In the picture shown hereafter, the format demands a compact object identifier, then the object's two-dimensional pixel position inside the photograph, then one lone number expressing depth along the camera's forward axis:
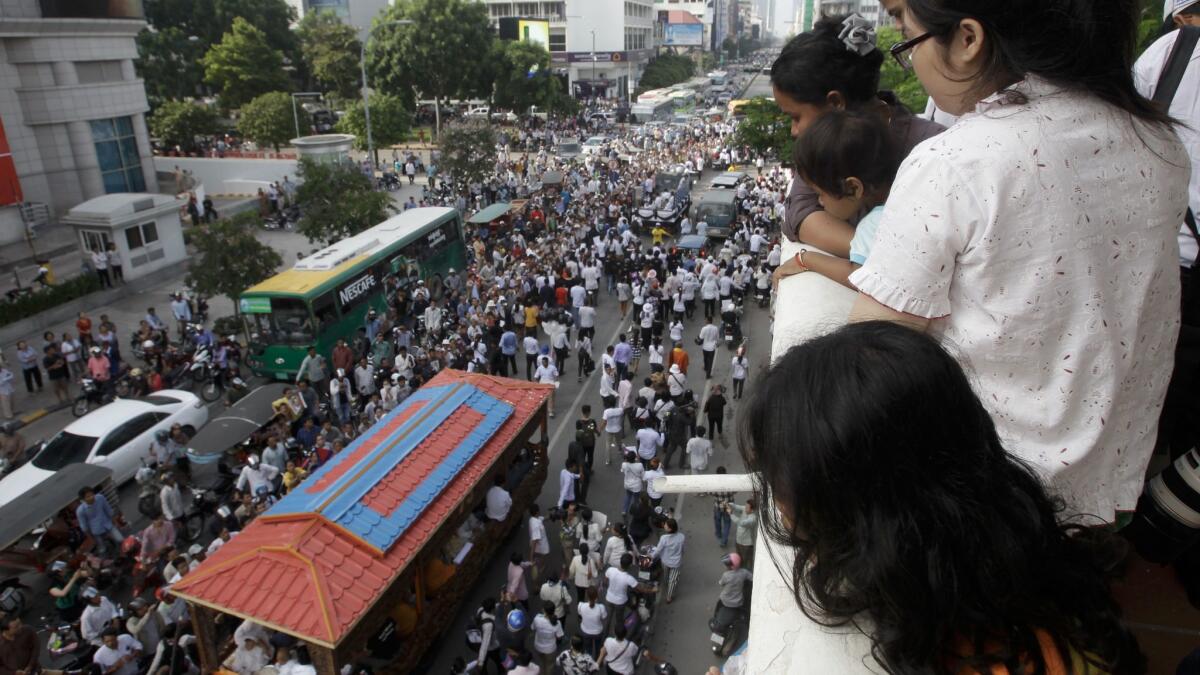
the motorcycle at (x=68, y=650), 8.54
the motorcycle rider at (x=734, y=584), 8.20
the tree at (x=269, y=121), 37.00
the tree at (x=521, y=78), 49.84
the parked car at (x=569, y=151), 42.75
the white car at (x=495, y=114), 56.06
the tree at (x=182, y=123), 37.50
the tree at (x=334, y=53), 52.62
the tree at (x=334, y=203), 22.31
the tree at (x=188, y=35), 44.16
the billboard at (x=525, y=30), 61.09
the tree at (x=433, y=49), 47.25
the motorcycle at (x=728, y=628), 8.48
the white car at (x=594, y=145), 41.46
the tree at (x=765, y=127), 27.44
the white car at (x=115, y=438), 11.74
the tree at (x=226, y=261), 17.62
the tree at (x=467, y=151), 30.09
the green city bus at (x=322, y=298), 15.96
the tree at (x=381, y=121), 38.00
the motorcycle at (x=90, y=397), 15.20
